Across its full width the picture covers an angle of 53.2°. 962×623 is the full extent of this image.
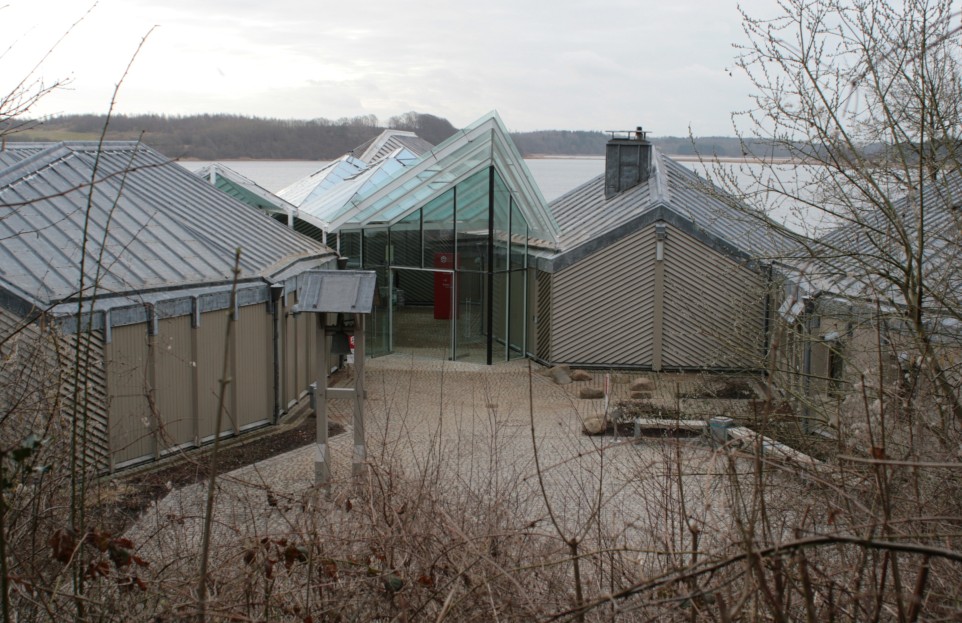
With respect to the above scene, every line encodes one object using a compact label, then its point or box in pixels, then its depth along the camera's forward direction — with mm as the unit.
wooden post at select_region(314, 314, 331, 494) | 11938
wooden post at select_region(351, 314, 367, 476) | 11391
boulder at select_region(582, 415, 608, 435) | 15275
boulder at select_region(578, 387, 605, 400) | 18875
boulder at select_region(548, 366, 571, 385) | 20812
